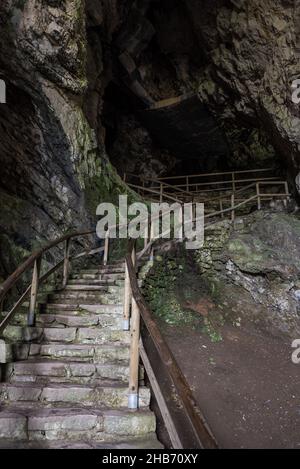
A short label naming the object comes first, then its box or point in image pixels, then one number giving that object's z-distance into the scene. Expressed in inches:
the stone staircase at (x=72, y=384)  91.2
